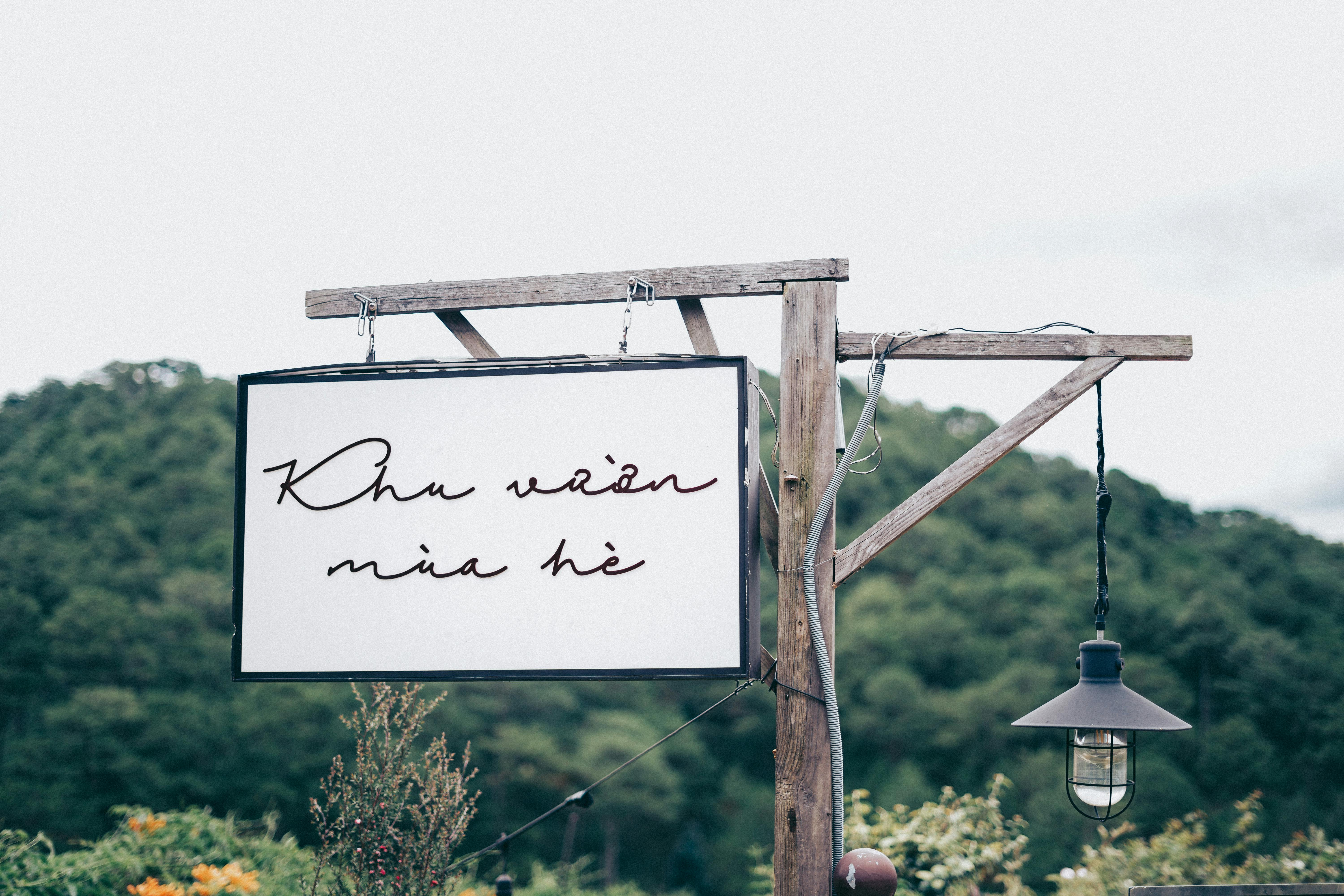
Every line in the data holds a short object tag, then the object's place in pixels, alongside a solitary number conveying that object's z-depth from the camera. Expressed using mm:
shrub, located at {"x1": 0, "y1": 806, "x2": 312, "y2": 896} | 3859
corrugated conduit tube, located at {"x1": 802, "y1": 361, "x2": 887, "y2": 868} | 2422
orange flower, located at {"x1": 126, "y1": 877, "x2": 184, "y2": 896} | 3582
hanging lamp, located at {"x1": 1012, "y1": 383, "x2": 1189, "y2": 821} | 2346
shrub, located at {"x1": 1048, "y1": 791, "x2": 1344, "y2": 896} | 4871
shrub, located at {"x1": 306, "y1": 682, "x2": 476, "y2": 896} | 3488
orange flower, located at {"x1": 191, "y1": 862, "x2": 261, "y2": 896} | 3850
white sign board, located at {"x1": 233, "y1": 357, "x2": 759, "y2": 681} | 2396
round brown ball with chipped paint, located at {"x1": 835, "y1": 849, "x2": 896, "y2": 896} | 2309
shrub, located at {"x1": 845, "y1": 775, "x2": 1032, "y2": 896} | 4598
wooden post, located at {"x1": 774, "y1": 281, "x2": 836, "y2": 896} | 2438
